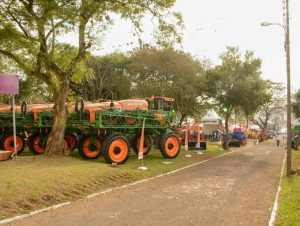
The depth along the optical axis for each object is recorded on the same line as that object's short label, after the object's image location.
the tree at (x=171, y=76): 31.47
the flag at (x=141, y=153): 15.68
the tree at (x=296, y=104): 44.44
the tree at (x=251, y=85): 29.98
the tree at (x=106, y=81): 43.28
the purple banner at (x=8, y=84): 13.73
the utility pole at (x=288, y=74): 15.20
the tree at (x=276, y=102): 66.02
